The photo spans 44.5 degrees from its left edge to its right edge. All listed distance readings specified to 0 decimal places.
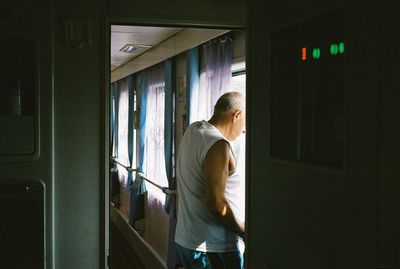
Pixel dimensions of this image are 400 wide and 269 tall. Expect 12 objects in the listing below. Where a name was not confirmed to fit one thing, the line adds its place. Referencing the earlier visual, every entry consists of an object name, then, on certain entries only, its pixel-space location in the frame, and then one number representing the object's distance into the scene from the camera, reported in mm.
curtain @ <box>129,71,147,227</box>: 6258
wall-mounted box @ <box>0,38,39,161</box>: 1774
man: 2348
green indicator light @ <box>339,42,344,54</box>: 961
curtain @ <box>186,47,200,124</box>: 4121
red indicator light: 1135
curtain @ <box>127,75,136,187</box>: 7078
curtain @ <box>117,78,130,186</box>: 7984
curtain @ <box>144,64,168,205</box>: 5555
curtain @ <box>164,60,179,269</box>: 4402
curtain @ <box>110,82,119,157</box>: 9094
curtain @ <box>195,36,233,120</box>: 3438
